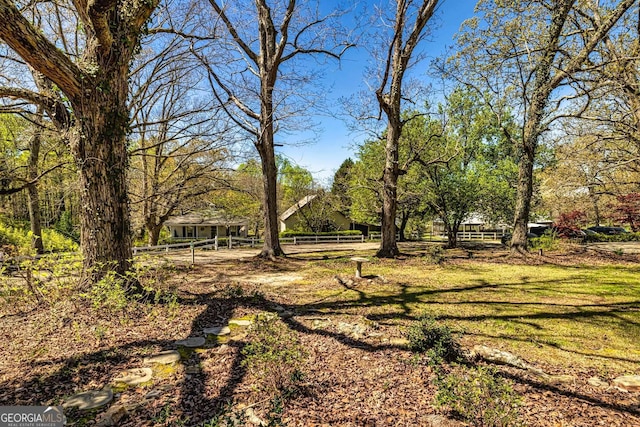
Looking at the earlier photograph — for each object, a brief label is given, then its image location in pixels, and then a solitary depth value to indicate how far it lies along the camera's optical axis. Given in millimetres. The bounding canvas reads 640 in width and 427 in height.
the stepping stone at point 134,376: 2969
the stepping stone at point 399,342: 3852
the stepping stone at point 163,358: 3359
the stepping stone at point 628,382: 2876
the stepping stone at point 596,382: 2941
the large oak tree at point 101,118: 4770
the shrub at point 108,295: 4250
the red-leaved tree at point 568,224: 17641
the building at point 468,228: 34891
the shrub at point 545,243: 13283
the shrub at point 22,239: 12688
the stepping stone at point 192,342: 3859
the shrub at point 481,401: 2172
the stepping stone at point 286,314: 5054
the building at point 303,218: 31375
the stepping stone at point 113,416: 2338
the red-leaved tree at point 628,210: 17391
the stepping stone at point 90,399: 2547
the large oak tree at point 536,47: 8977
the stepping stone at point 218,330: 4281
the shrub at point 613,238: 18688
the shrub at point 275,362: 2770
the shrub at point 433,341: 3393
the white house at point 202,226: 28012
